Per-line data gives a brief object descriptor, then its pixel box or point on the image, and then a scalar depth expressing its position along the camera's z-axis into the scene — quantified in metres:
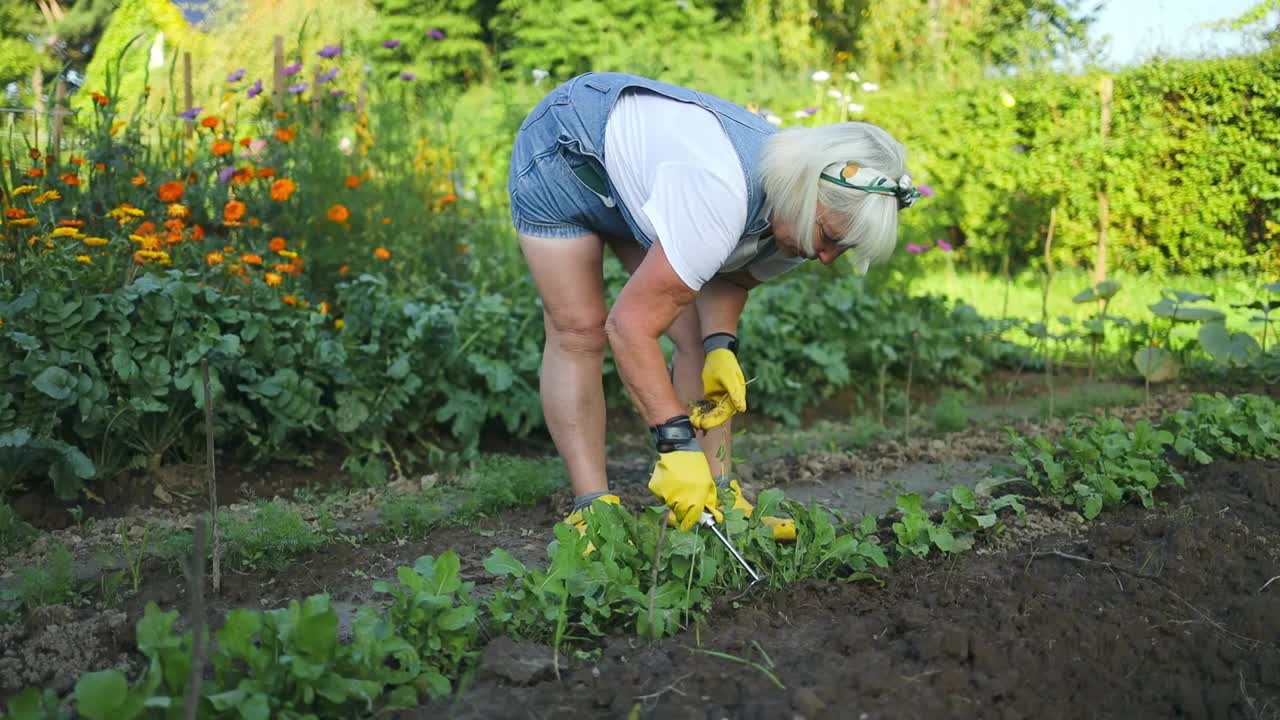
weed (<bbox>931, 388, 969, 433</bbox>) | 4.06
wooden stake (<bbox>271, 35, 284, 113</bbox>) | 5.25
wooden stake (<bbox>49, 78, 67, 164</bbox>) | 3.83
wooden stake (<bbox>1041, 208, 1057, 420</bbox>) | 4.12
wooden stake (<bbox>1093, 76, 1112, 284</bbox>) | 7.87
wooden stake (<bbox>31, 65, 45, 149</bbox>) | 4.23
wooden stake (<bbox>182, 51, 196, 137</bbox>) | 5.23
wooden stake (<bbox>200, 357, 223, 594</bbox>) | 2.04
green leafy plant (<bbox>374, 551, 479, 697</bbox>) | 1.76
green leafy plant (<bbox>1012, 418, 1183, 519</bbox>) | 2.85
